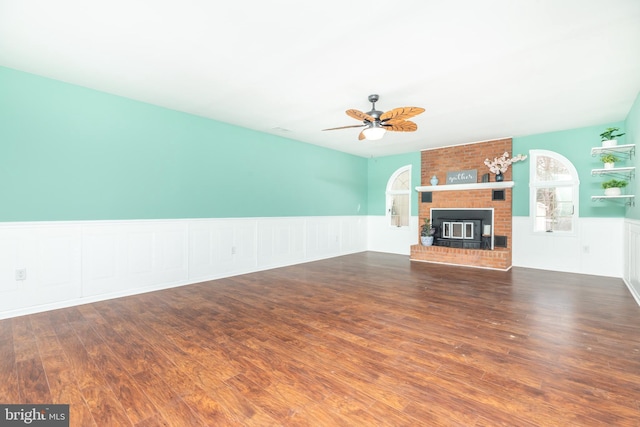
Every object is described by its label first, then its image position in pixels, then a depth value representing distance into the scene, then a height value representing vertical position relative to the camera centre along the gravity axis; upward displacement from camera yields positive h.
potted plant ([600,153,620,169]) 4.44 +0.88
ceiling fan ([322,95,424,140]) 3.37 +1.16
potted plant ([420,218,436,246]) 6.51 -0.35
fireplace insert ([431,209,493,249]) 6.17 -0.17
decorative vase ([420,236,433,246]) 6.50 -0.50
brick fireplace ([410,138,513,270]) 5.79 +0.42
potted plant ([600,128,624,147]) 4.34 +1.22
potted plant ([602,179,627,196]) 4.43 +0.50
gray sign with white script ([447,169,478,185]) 6.25 +0.87
